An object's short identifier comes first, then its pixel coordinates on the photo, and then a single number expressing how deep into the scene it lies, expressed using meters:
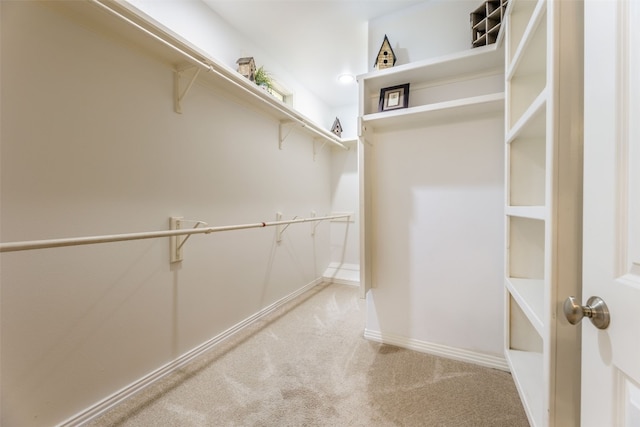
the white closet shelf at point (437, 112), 1.54
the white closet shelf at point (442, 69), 1.56
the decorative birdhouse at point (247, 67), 2.12
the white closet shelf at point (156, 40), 1.16
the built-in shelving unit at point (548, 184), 0.67
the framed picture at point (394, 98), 1.86
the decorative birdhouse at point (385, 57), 1.90
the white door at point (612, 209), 0.46
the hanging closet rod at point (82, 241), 0.84
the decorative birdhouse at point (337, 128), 3.53
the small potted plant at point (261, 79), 2.23
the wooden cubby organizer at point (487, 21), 1.51
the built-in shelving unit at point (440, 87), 1.58
